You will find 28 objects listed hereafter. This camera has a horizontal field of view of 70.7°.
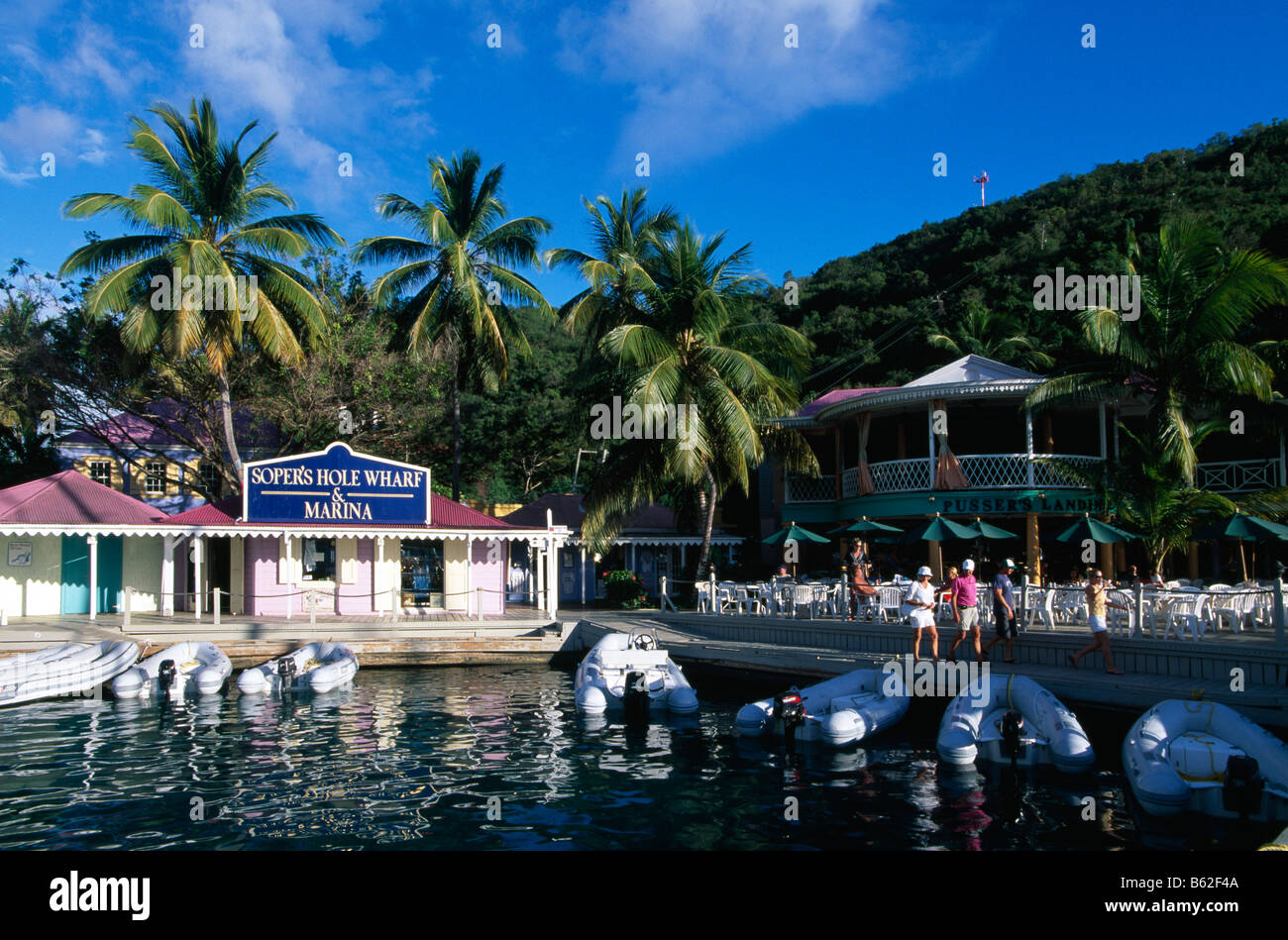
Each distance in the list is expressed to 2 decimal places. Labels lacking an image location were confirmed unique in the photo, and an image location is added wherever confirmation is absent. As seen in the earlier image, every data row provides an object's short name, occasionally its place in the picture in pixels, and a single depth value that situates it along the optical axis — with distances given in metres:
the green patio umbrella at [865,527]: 21.39
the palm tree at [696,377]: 23.14
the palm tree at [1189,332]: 18.12
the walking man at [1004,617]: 13.70
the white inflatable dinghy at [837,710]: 12.23
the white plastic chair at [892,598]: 17.77
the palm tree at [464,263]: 28.81
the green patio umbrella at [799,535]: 21.44
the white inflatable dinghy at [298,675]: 16.73
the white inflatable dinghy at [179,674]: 16.30
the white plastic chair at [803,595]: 19.70
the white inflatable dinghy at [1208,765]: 8.63
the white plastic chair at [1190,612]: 13.27
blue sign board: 22.34
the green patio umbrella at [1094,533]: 16.44
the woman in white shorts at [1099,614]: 12.53
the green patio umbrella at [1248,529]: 14.48
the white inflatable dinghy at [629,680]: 14.61
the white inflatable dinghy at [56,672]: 15.63
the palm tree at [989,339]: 36.66
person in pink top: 13.83
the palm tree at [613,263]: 25.55
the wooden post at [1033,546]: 23.78
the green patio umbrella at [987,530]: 19.76
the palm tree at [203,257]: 24.06
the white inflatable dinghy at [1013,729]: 10.63
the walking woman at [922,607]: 14.19
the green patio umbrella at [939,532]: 18.62
